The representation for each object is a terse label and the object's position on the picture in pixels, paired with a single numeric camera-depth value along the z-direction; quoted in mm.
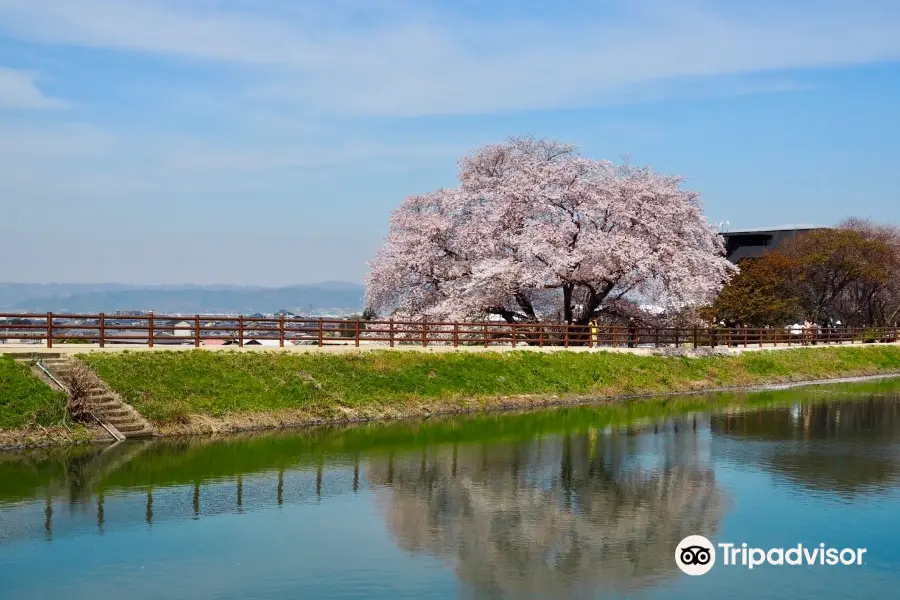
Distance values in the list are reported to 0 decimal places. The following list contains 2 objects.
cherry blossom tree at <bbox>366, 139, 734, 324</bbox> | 50625
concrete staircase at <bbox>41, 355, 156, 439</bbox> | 29203
